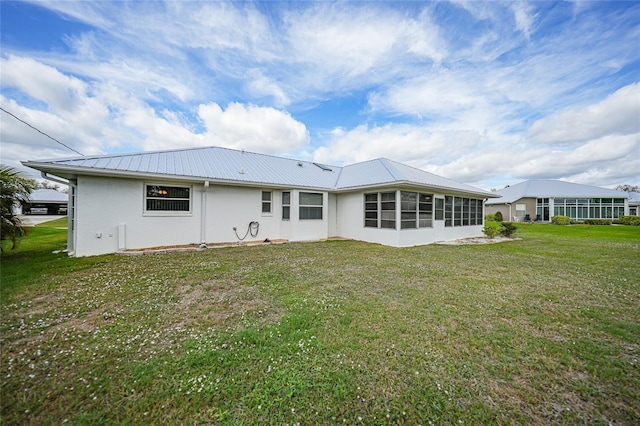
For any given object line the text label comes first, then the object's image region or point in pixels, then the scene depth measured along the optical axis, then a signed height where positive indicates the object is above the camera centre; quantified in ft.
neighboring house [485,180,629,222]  92.89 +4.80
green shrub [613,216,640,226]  76.76 -1.55
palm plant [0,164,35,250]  21.30 +1.30
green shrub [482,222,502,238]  46.02 -3.12
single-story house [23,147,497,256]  26.53 +1.89
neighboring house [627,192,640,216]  110.21 +4.52
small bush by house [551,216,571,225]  82.17 -1.67
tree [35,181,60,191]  113.81 +12.88
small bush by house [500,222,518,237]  47.91 -2.87
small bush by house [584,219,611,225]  80.84 -2.13
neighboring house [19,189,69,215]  100.01 +4.57
